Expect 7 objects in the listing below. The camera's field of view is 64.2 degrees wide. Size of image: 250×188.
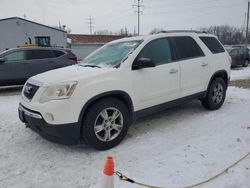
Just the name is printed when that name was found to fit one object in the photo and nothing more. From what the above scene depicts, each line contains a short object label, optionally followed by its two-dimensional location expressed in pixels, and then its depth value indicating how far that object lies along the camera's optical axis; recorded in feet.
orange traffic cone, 6.22
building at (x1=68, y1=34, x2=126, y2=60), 90.82
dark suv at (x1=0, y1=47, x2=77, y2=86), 24.30
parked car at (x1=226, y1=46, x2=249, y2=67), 47.16
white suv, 9.45
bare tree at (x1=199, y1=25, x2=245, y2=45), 181.97
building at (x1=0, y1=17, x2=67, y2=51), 75.40
